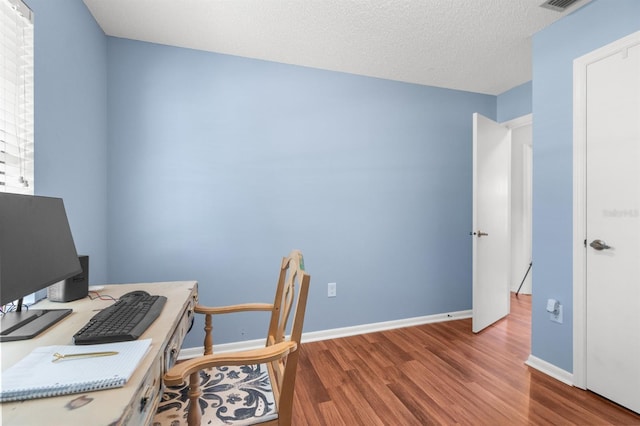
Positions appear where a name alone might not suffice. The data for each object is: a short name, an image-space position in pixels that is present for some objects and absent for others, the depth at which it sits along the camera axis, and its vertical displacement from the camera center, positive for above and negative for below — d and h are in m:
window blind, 1.17 +0.52
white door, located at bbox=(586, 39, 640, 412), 1.62 -0.08
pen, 0.76 -0.40
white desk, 0.55 -0.41
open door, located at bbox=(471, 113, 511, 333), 2.62 -0.07
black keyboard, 0.86 -0.39
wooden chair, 0.93 -0.71
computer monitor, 0.86 -0.16
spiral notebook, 0.62 -0.40
